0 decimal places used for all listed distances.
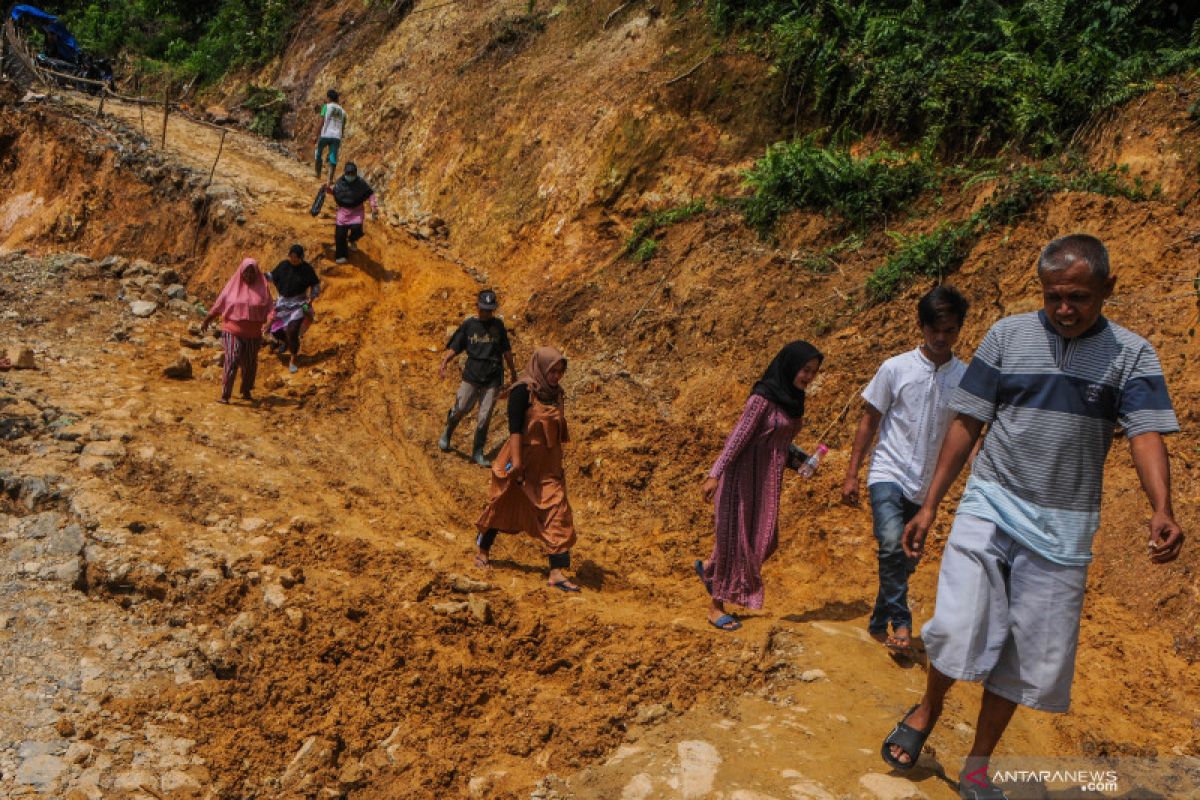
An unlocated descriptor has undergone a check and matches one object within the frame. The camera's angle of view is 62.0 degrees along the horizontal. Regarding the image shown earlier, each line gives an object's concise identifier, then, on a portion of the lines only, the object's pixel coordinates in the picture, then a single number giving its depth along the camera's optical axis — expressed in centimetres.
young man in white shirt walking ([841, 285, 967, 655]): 497
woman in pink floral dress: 544
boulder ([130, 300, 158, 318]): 1196
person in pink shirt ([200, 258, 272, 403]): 956
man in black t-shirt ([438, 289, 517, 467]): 928
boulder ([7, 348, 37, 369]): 934
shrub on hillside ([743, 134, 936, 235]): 1016
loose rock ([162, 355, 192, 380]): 1021
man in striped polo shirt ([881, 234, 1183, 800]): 330
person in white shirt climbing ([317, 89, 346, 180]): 1634
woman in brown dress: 638
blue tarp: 2247
